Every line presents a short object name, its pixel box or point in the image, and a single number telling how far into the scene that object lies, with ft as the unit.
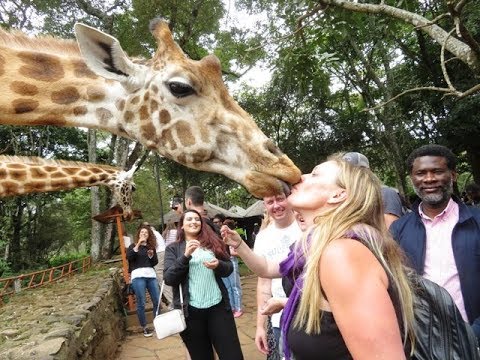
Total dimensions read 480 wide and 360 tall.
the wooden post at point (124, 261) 27.68
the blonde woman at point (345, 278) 4.32
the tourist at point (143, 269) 23.53
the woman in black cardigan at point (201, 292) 11.92
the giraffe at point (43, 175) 10.98
